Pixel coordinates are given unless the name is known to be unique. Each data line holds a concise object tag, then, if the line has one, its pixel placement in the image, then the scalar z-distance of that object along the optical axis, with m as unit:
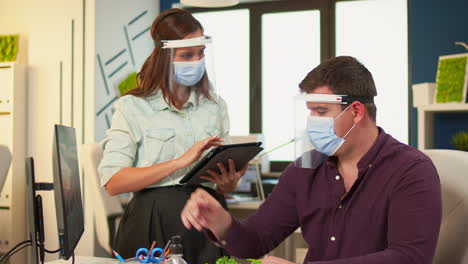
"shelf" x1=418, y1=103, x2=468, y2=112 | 3.51
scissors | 1.45
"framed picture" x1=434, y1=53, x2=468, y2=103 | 3.52
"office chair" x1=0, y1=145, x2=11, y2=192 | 2.73
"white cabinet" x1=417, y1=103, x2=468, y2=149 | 3.53
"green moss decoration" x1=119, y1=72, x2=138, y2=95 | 4.36
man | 1.35
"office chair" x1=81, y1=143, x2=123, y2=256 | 3.08
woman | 1.84
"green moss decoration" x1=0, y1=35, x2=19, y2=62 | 4.10
